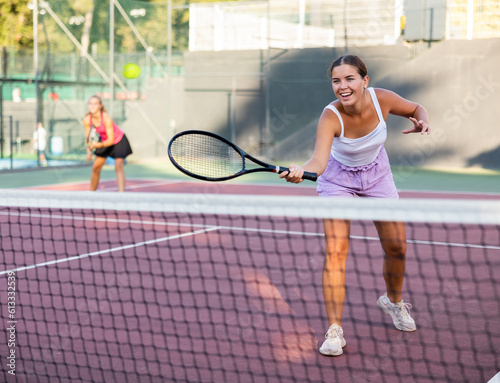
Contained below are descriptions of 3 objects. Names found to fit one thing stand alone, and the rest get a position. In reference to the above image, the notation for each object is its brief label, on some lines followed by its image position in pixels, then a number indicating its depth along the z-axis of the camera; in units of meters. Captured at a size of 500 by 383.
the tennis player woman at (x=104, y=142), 8.65
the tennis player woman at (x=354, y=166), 3.32
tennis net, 3.01
